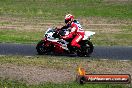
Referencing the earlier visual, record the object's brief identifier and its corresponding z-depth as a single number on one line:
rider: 21.19
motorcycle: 21.28
